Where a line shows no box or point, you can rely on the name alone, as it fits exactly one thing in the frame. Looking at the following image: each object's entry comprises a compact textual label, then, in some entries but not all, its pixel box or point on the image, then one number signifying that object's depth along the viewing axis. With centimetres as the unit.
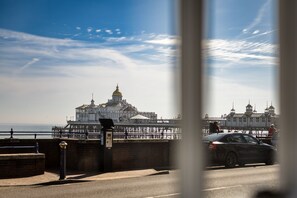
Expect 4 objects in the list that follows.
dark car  1172
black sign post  1109
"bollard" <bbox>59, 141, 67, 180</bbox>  946
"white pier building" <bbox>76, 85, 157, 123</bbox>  11334
